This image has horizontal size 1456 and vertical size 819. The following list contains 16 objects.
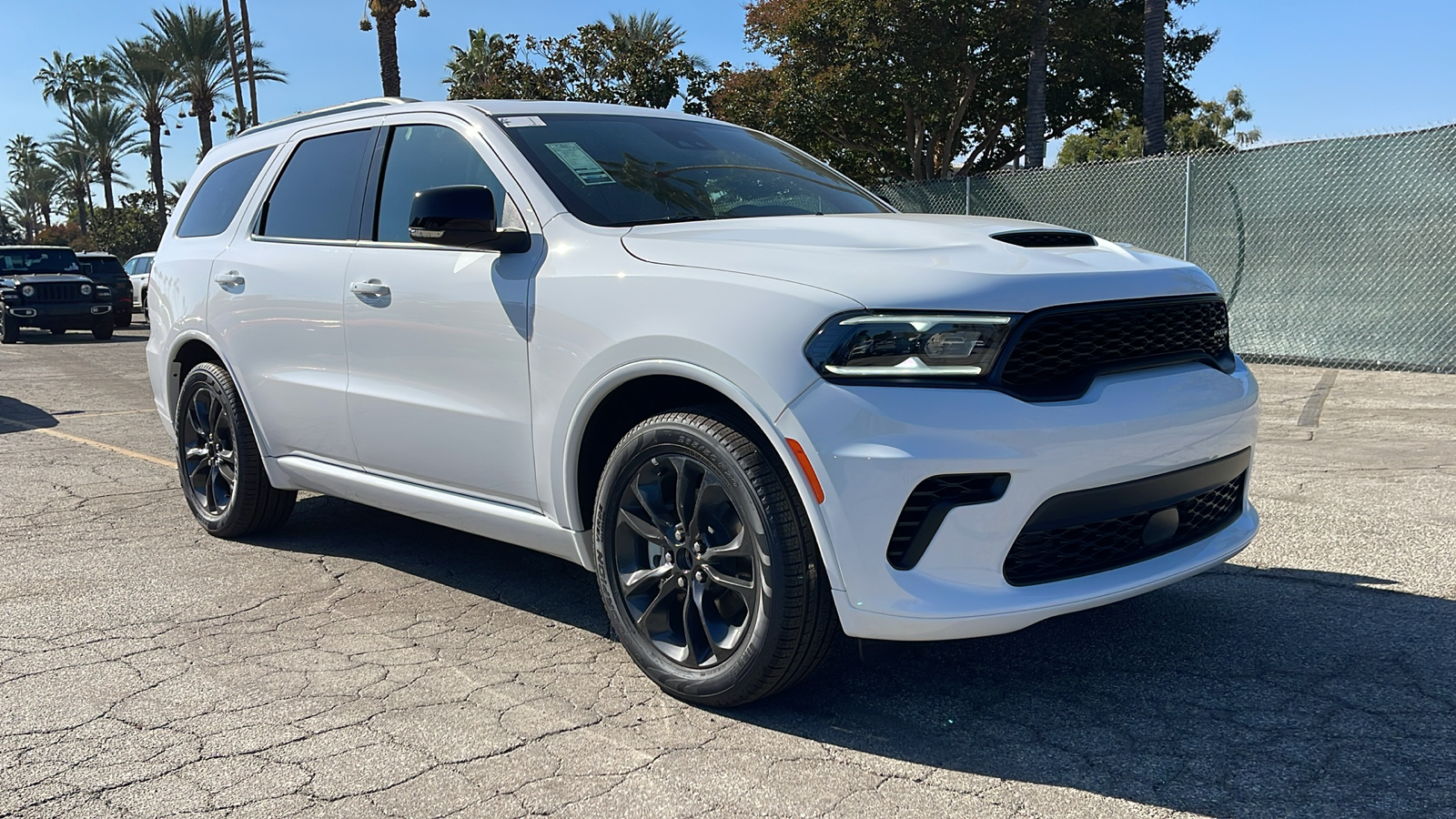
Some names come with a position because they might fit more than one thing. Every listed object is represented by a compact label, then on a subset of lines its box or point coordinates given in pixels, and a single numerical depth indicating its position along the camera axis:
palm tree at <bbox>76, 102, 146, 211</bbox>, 57.09
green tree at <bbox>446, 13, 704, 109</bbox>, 34.28
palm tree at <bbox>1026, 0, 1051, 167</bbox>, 22.83
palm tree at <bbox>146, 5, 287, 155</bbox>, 40.09
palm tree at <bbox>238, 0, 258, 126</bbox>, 34.06
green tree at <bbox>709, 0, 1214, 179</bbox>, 24.33
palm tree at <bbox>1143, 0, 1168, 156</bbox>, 19.53
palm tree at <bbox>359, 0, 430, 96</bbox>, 25.52
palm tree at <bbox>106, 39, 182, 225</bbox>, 41.47
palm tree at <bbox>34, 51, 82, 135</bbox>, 63.22
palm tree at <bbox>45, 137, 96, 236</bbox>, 65.44
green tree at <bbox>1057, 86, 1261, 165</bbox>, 61.51
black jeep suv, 22.19
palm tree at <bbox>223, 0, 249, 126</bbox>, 36.34
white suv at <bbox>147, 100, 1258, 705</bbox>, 2.93
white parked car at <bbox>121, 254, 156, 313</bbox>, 30.03
